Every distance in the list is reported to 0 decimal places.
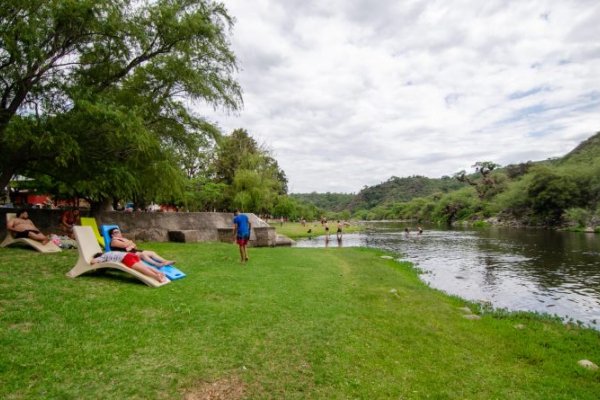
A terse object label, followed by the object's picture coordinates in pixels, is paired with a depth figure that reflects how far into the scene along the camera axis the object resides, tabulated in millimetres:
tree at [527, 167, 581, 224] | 54531
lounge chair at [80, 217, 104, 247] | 13008
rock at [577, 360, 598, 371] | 5830
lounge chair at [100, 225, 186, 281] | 8484
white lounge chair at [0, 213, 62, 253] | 10620
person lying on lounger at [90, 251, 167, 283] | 7770
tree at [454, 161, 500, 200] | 87438
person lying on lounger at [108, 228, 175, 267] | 8438
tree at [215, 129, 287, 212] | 36688
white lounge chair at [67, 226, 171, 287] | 7660
